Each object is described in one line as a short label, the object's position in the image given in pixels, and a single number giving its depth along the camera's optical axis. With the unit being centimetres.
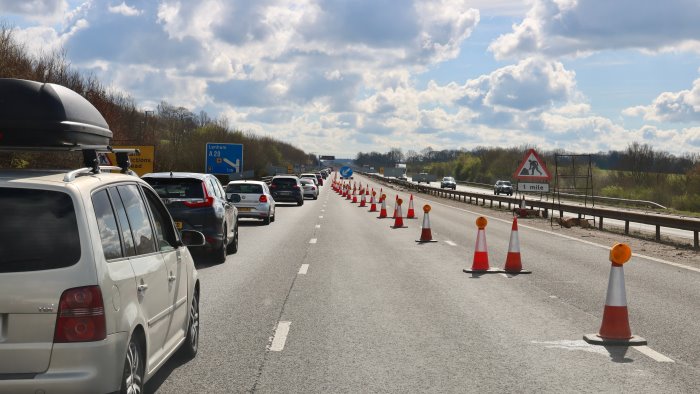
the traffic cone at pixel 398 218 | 2911
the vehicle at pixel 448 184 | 9674
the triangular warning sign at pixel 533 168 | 3048
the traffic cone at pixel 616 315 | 859
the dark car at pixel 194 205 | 1633
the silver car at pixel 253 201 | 2933
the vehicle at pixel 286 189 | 4747
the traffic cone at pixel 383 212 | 3577
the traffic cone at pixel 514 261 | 1510
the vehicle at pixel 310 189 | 6156
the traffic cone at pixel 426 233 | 2239
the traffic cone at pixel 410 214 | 3556
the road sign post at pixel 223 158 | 5147
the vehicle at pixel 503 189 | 8300
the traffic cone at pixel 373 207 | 4200
